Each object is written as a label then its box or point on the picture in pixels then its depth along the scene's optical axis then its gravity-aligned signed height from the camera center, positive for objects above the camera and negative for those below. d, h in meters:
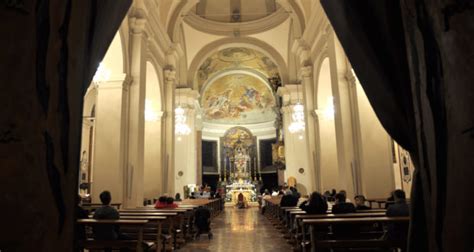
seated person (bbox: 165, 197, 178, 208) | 7.51 -0.40
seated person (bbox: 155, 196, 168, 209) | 7.56 -0.37
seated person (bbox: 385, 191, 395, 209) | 7.06 -0.45
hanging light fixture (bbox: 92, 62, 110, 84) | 7.58 +2.34
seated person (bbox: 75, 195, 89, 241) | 4.29 -0.51
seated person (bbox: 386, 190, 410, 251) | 4.11 -0.56
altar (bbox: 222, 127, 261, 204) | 28.30 +2.04
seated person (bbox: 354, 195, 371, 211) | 6.50 -0.42
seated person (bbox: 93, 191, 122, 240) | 4.34 -0.39
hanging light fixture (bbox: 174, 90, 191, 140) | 15.02 +2.56
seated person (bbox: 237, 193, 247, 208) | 21.18 -1.11
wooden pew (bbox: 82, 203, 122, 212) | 7.52 -0.41
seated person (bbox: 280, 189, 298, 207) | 9.02 -0.48
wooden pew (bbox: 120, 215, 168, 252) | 4.78 -0.49
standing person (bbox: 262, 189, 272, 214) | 15.70 -0.97
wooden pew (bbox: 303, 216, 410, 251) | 3.92 -0.66
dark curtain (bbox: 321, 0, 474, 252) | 2.30 +0.65
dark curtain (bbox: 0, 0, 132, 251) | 2.34 +0.48
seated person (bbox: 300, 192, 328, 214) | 5.67 -0.40
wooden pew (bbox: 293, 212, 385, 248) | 4.76 -0.49
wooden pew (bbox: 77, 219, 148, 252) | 4.06 -0.63
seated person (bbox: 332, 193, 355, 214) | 5.37 -0.42
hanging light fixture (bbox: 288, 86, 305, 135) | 15.22 +2.62
